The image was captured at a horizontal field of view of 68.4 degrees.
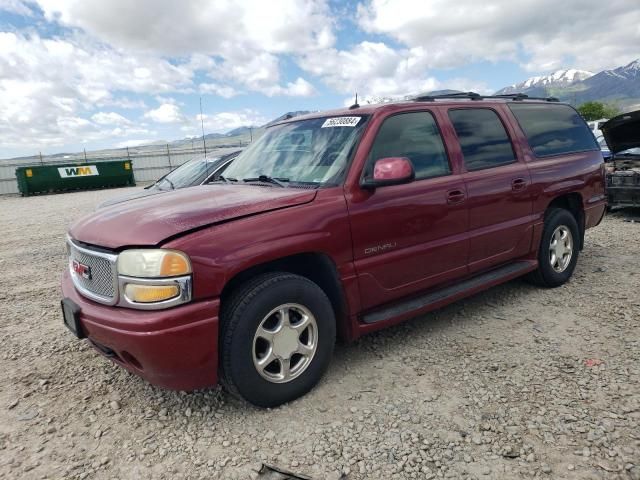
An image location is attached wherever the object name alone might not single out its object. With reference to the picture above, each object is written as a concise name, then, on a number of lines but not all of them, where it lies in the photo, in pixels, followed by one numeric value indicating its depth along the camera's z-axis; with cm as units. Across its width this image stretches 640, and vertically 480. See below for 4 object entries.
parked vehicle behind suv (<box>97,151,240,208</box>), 706
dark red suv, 248
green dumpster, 2247
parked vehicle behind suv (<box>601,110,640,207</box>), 723
